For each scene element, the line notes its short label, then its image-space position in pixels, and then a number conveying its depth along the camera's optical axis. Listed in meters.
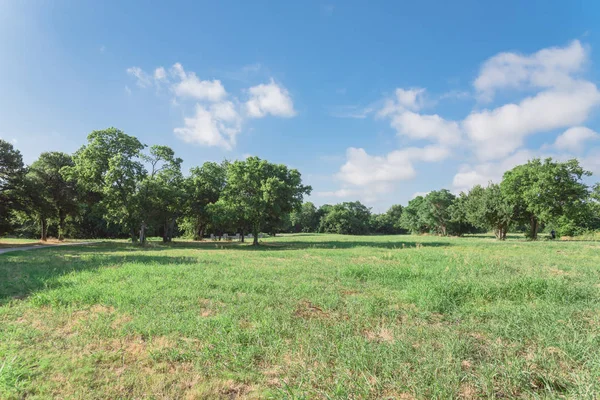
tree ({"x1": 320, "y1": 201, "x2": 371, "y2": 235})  93.00
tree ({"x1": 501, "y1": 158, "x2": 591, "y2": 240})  37.84
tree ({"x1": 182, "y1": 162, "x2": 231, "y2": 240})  34.44
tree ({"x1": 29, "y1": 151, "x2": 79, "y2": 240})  32.12
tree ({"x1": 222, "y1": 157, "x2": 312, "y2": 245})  28.09
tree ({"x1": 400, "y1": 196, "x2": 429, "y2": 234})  80.75
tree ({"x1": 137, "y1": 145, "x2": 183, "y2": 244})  27.73
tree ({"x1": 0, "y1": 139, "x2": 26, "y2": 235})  27.36
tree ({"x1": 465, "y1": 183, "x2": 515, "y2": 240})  43.69
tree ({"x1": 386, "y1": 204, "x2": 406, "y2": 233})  107.68
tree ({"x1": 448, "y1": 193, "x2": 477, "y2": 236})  60.62
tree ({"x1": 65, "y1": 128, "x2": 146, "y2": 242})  27.11
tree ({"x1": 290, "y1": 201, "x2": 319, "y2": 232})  99.94
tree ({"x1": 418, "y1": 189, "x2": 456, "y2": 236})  73.19
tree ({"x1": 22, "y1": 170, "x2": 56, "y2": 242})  28.52
